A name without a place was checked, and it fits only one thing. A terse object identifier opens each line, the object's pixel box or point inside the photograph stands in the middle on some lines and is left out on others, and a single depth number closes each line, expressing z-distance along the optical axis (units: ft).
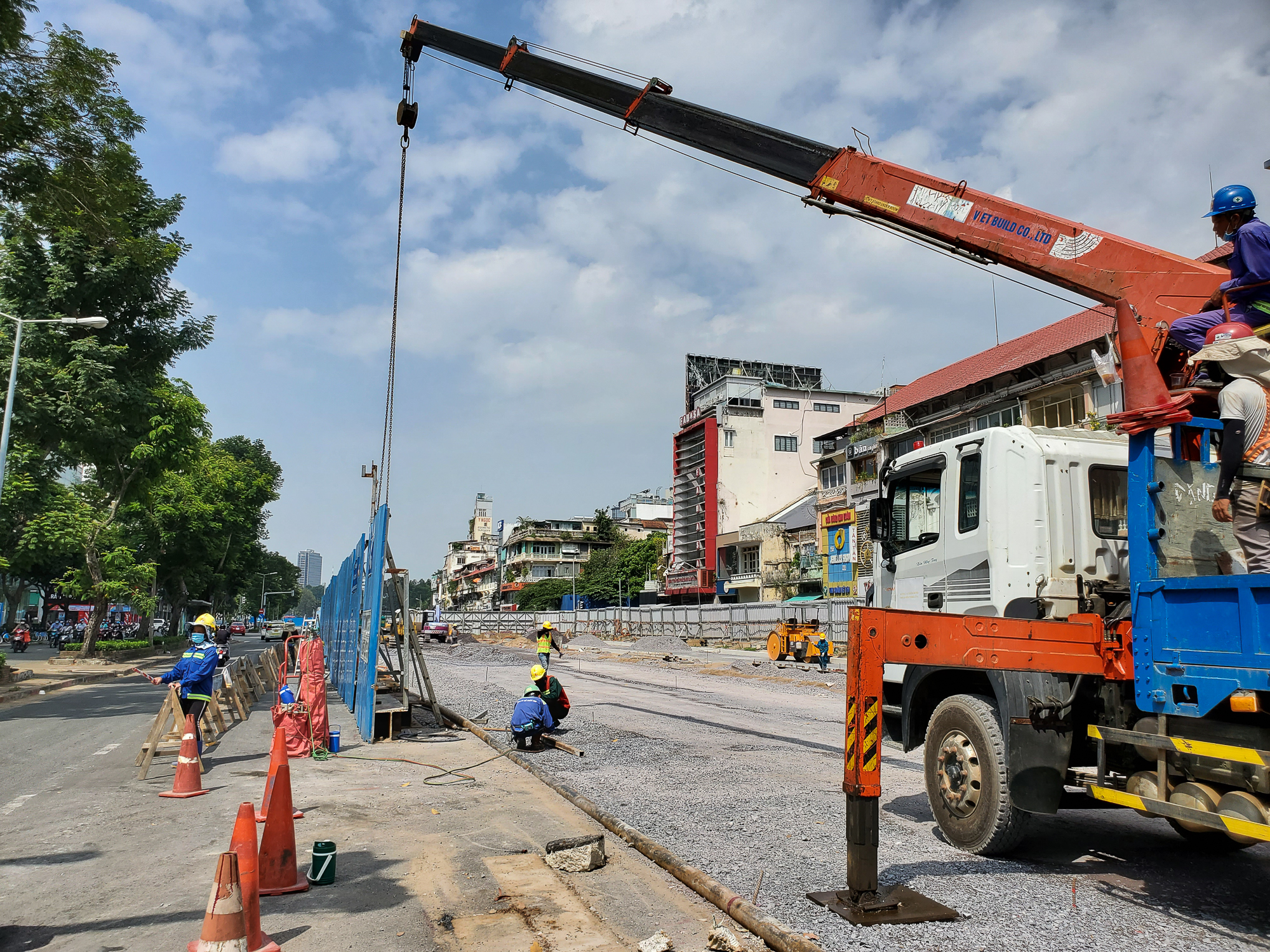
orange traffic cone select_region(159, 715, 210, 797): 27.12
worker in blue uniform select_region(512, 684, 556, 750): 34.83
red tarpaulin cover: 34.27
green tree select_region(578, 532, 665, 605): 305.32
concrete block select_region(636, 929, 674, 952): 13.94
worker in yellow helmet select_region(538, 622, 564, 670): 45.89
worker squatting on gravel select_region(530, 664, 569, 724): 37.32
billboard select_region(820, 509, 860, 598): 159.43
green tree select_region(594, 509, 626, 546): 347.77
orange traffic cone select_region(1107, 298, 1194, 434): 21.09
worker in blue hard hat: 15.69
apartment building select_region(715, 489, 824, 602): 193.57
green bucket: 17.53
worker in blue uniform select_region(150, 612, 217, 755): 31.50
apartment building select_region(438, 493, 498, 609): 463.01
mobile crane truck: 14.73
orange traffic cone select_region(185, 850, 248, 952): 12.71
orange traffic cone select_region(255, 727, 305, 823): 17.81
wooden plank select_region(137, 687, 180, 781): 30.04
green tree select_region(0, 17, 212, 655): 47.39
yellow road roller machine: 99.76
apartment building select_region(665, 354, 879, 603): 256.11
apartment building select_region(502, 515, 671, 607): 372.17
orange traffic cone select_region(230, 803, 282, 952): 13.50
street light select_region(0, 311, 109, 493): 62.44
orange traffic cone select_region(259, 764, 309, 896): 16.98
